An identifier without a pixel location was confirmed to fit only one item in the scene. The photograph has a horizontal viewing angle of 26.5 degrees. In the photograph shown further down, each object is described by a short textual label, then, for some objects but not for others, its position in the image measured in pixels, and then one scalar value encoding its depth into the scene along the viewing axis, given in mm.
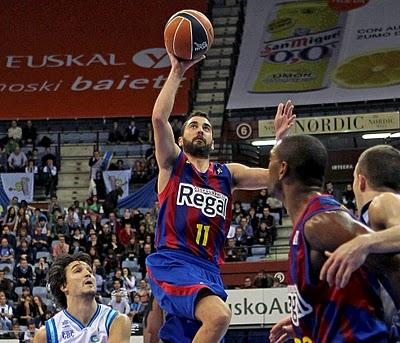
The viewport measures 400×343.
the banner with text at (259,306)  16406
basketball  6227
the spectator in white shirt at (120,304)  16250
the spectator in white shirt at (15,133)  26062
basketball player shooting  6039
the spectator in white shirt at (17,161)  24141
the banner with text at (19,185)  23500
